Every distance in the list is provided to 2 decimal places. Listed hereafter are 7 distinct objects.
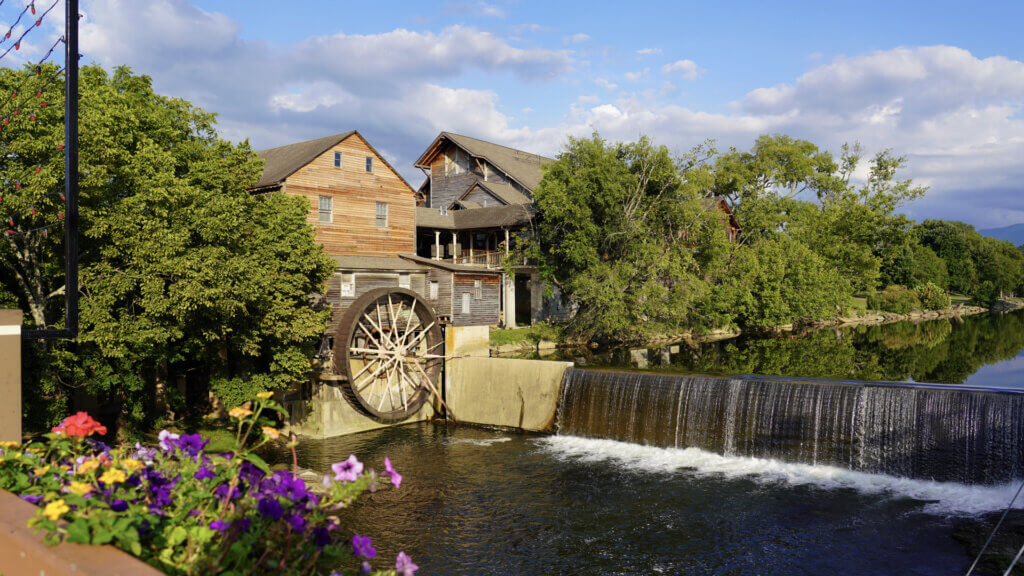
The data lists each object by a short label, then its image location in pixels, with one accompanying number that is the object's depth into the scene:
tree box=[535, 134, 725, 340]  33.41
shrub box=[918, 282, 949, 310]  65.38
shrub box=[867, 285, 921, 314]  61.62
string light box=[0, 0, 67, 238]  13.38
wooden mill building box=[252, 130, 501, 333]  27.08
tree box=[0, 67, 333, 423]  14.98
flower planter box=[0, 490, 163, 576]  2.64
